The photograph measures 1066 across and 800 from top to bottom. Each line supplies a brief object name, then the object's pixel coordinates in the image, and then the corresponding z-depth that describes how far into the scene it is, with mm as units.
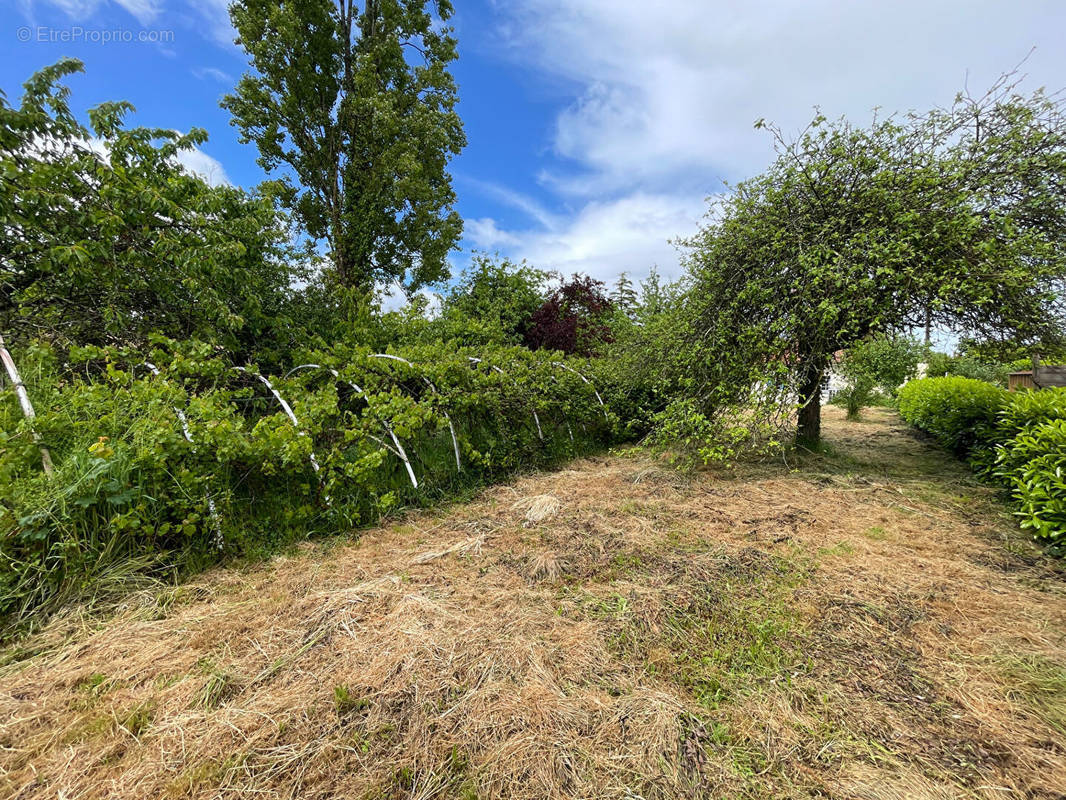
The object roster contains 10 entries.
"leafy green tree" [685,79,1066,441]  3793
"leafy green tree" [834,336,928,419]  9531
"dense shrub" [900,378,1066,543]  2877
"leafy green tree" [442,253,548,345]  11797
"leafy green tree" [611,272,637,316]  11516
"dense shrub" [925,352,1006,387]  10489
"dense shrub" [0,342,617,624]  2252
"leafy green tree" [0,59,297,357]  3678
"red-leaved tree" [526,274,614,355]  10640
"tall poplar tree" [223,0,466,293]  9477
